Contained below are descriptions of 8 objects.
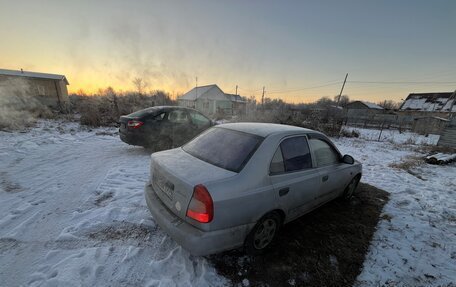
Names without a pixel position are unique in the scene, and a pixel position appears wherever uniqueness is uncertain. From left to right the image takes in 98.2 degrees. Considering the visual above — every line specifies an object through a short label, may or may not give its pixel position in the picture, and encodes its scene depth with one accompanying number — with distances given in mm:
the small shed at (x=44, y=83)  26648
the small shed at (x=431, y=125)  19422
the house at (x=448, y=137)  11078
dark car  6055
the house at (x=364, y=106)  43719
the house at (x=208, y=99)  37406
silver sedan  1921
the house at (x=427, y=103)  32594
